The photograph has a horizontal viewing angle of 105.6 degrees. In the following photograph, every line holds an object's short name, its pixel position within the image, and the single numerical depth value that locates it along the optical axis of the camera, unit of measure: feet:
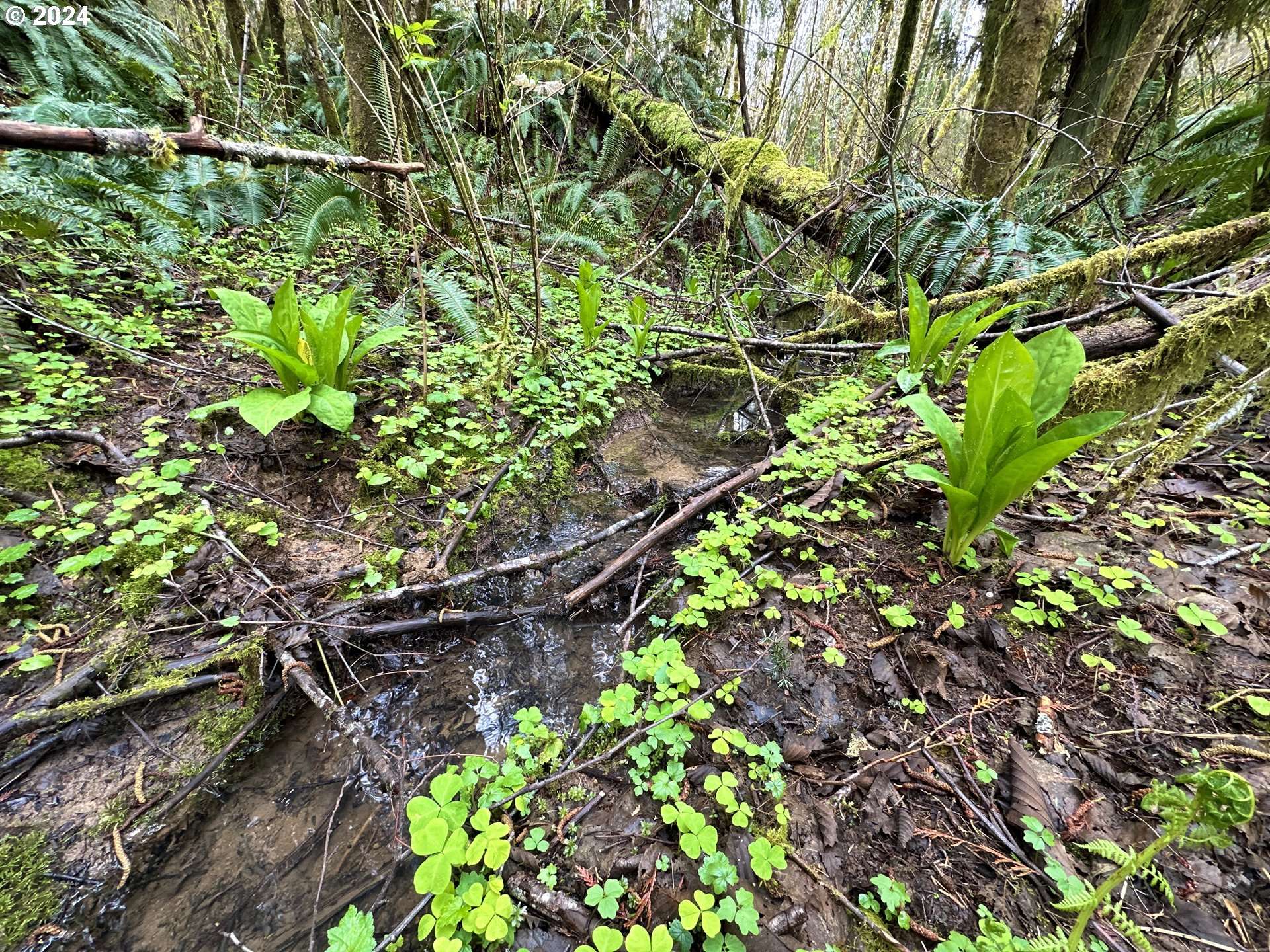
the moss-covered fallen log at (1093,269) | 6.85
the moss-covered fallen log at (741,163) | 13.14
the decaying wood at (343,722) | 4.32
